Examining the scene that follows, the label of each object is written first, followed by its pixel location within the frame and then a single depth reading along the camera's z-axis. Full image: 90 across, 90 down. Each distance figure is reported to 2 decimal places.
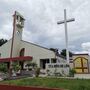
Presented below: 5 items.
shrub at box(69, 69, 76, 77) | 10.18
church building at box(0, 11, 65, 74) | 14.66
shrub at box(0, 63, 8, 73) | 10.87
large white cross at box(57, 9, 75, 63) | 11.76
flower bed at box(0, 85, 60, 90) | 4.79
